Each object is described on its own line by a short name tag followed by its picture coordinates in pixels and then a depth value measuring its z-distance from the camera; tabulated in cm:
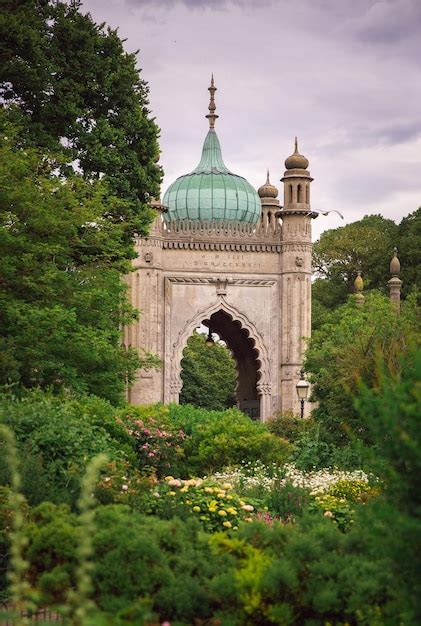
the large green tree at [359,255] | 5628
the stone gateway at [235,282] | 4141
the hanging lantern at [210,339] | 4772
